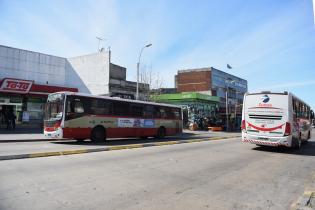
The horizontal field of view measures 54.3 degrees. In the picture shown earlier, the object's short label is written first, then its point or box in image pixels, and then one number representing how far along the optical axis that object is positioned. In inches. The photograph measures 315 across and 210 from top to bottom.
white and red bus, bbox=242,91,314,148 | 599.5
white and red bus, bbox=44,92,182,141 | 663.1
